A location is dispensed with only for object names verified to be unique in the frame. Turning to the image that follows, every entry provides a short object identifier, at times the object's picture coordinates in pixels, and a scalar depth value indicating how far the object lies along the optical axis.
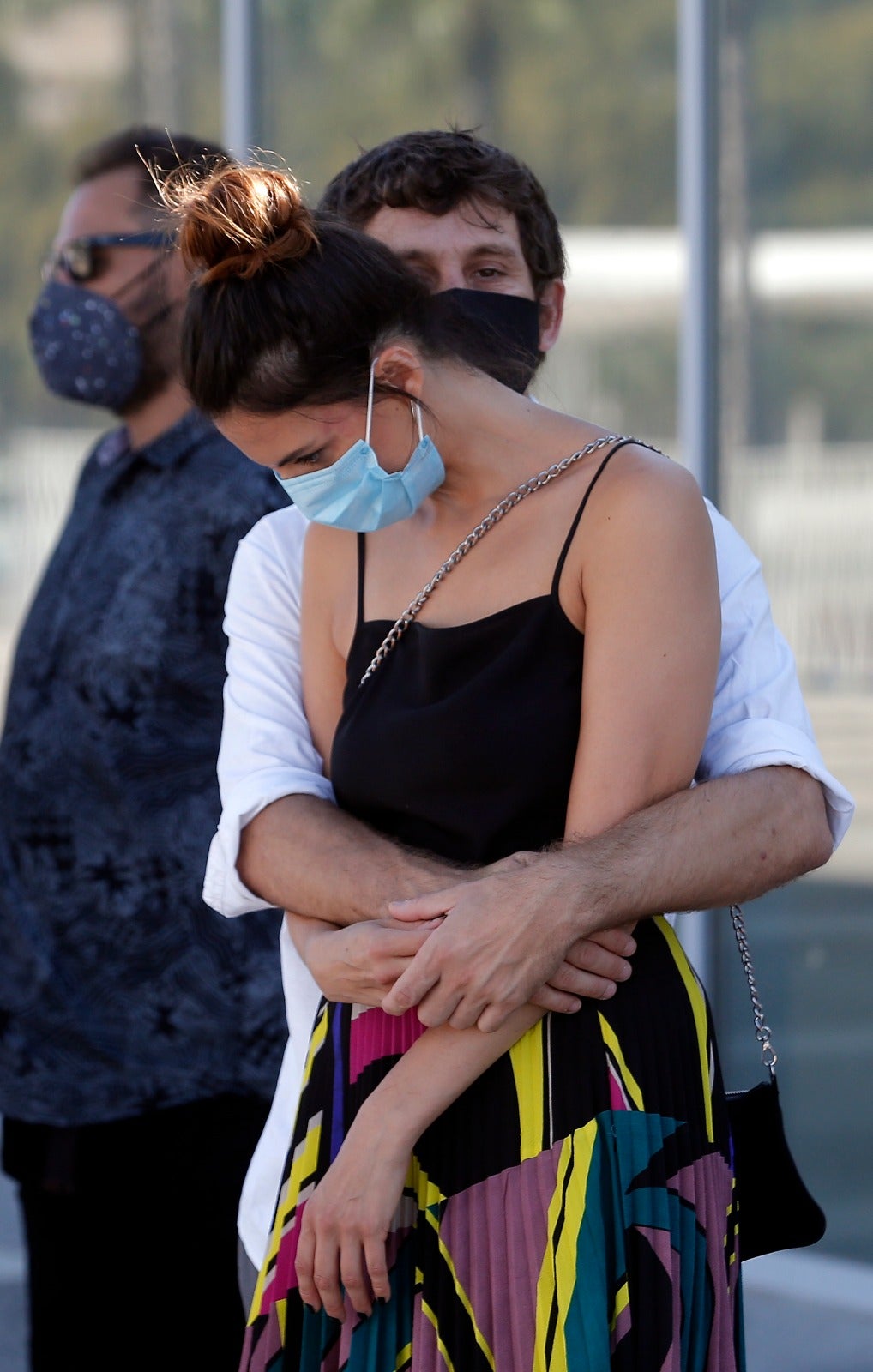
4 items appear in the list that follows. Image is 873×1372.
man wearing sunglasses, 4.80
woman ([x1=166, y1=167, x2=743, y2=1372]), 3.01
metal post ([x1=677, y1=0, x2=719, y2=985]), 7.29
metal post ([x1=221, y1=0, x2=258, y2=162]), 8.62
